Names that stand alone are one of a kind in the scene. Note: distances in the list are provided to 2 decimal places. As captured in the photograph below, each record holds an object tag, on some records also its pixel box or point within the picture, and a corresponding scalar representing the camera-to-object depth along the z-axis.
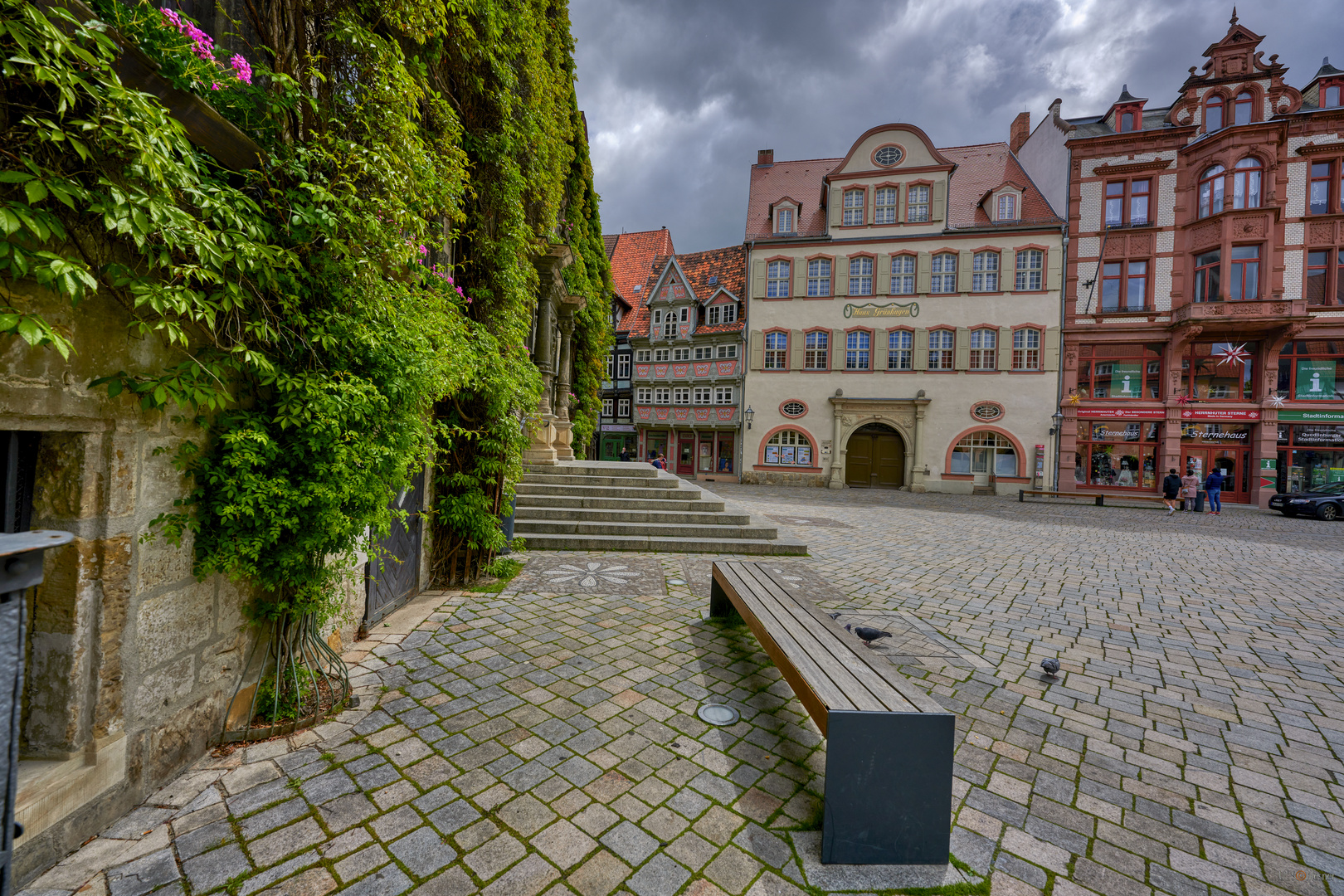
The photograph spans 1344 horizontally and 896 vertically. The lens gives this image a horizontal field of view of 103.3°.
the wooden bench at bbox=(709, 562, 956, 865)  1.93
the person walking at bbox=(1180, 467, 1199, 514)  17.00
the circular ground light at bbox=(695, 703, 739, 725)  2.90
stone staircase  7.34
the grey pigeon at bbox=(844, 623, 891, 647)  3.69
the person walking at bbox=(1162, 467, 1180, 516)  16.64
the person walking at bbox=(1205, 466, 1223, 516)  16.52
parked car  15.24
